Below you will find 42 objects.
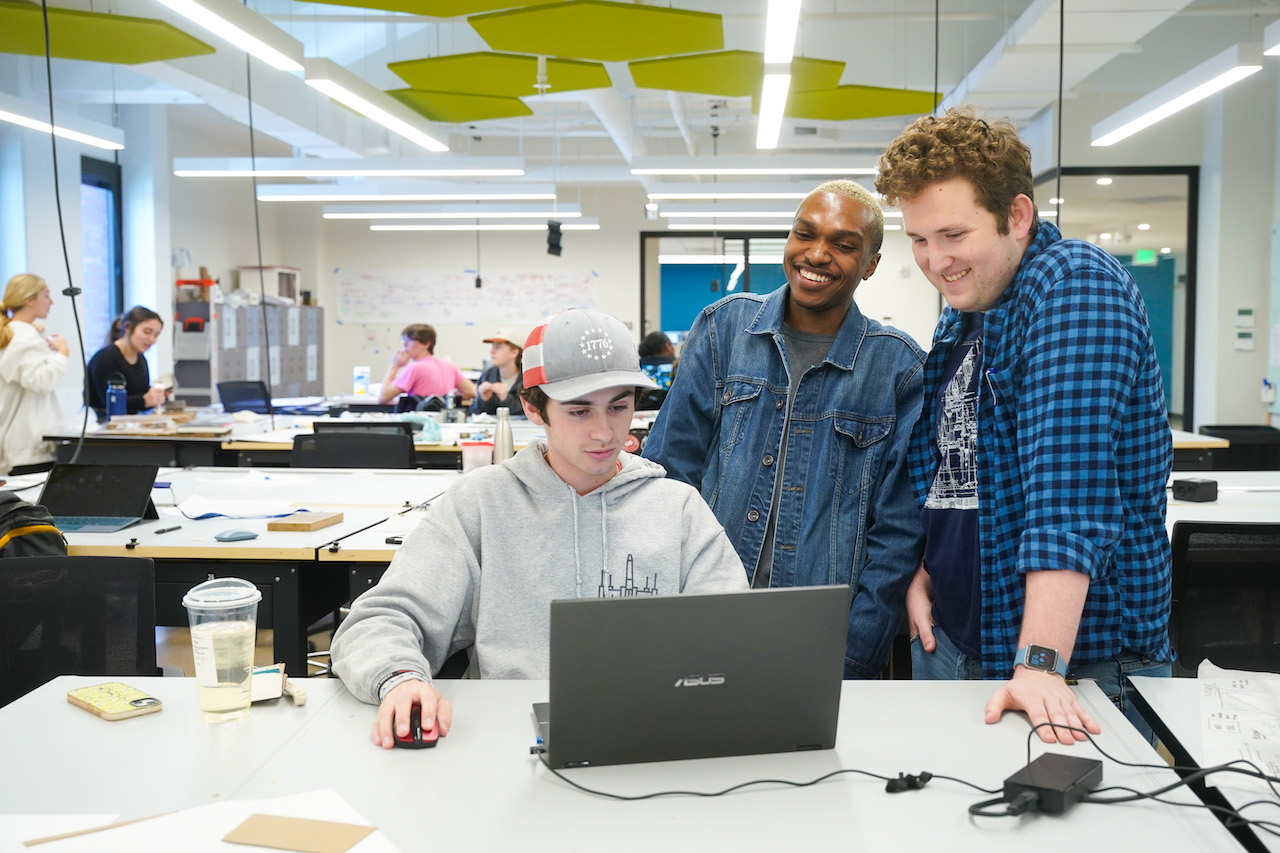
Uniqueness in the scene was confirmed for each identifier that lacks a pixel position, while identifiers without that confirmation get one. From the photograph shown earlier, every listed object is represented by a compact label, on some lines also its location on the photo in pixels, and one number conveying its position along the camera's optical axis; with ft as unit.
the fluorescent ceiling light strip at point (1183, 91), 14.82
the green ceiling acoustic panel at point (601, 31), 13.37
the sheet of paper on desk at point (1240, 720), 4.26
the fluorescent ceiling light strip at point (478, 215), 31.60
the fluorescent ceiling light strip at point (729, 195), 26.84
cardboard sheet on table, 3.53
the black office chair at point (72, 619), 6.54
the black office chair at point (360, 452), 14.10
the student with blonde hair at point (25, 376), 16.19
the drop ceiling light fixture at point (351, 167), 23.24
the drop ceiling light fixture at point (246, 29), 11.54
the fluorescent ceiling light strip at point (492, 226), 34.88
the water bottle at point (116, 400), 20.18
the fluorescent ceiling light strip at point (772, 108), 14.56
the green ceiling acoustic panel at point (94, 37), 14.38
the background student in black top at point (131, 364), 21.20
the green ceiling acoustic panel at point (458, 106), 18.57
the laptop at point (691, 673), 3.88
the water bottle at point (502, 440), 11.64
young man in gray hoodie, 5.15
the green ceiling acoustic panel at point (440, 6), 13.20
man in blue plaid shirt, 4.58
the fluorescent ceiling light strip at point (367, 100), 15.07
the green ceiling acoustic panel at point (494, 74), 16.25
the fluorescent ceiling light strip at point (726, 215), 31.96
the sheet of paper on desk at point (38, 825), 3.57
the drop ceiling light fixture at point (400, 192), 27.40
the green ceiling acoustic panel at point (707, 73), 16.11
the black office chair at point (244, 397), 26.18
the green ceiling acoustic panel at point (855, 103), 18.67
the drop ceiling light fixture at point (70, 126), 18.20
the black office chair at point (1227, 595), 7.16
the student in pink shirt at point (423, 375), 24.22
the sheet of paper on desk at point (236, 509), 10.21
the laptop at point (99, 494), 9.83
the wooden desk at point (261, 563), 9.03
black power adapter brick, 3.79
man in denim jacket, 6.40
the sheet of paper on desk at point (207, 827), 3.52
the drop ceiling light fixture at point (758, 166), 23.22
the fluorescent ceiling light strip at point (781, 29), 11.16
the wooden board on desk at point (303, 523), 9.48
